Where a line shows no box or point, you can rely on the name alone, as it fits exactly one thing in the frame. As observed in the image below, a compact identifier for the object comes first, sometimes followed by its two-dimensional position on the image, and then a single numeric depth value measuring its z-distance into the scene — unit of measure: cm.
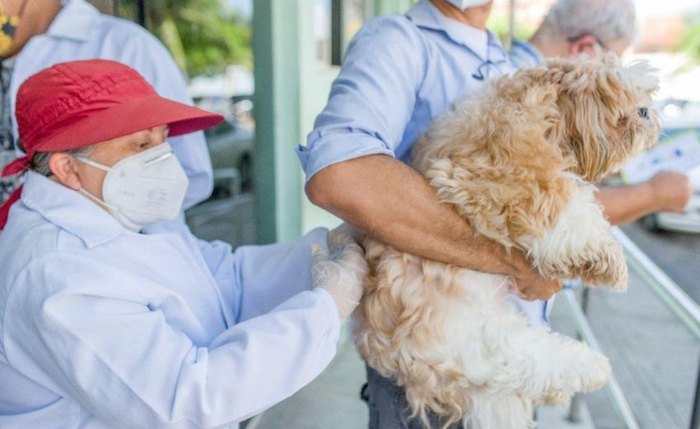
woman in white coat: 122
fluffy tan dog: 147
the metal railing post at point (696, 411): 206
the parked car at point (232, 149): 926
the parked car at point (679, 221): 879
